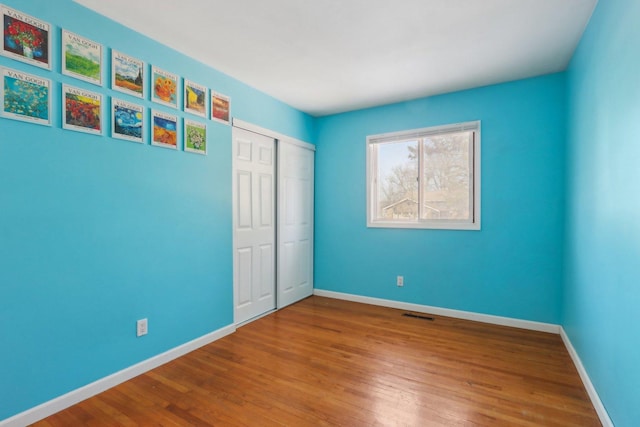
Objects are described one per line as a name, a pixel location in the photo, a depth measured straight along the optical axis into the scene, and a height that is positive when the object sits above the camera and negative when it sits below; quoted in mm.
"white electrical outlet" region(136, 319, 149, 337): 2307 -896
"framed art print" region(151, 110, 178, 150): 2420 +628
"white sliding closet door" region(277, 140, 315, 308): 3816 -173
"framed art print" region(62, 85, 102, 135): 1910 +624
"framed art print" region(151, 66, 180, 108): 2412 +968
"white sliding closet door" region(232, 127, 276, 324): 3201 -182
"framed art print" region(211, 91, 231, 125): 2877 +955
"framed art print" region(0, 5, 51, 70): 1676 +953
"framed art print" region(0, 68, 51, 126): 1681 +622
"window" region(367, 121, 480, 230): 3416 +365
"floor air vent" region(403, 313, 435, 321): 3463 -1222
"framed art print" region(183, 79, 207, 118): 2648 +959
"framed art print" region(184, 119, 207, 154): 2656 +624
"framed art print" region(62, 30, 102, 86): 1909 +957
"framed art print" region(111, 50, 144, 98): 2158 +962
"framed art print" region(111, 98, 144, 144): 2164 +631
